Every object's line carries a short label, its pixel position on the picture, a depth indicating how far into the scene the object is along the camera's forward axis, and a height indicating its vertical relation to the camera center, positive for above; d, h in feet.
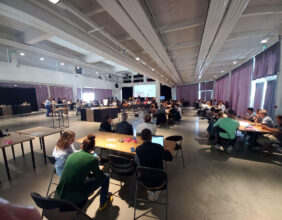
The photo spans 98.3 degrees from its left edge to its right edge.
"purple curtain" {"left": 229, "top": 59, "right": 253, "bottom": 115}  20.22 +1.35
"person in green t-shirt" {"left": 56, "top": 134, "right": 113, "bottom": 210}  4.83 -3.23
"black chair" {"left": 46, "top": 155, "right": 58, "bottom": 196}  6.74 -3.49
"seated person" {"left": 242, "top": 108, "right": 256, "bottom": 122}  14.61 -2.67
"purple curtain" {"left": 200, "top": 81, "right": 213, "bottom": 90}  52.13 +4.10
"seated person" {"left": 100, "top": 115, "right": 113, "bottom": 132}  11.51 -2.76
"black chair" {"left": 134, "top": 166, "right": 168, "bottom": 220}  5.29 -3.82
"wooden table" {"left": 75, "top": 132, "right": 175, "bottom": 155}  7.49 -3.20
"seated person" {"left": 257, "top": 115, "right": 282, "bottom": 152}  10.13 -3.96
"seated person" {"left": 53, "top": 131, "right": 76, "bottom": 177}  6.22 -2.83
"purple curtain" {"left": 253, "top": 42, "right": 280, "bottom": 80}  13.24 +3.88
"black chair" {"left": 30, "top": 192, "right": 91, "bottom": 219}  3.84 -3.44
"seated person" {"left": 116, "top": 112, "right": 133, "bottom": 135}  10.81 -2.89
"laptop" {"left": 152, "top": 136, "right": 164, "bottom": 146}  7.63 -2.80
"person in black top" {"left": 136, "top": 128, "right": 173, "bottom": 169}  5.74 -2.80
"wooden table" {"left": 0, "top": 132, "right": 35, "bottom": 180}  8.00 -3.09
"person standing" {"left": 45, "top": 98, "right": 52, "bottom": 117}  31.45 -2.33
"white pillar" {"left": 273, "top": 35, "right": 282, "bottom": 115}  12.62 -0.05
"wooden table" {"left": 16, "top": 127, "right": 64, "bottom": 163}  9.99 -3.09
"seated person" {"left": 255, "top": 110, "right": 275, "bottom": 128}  11.25 -2.48
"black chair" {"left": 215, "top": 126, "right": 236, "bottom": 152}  11.17 -4.39
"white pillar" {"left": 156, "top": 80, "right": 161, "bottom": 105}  45.73 +1.55
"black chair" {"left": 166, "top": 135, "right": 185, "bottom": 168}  10.15 -3.57
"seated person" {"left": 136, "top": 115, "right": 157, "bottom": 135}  10.49 -2.65
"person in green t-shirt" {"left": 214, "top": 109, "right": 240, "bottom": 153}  10.94 -2.76
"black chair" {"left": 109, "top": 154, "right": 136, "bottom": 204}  6.22 -3.69
